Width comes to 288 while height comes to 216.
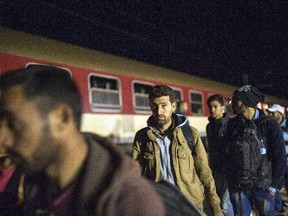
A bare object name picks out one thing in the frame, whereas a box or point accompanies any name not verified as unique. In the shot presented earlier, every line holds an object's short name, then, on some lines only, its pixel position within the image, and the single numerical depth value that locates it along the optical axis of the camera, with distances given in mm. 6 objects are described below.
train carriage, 6219
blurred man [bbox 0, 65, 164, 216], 983
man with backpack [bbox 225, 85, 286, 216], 3102
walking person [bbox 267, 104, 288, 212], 5992
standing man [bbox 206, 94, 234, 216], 3556
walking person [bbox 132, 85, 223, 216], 2775
